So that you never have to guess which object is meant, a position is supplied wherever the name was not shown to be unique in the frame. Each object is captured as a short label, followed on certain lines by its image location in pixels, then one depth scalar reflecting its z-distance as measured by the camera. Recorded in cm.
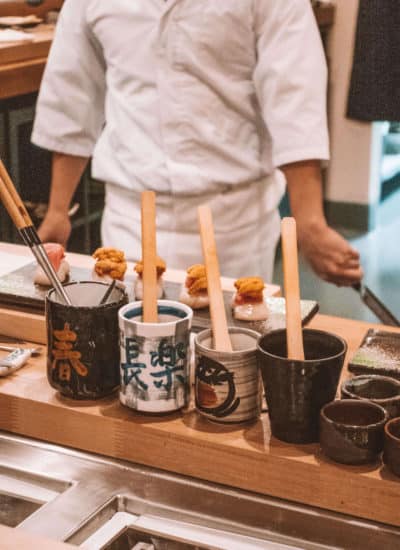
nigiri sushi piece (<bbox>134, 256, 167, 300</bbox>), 189
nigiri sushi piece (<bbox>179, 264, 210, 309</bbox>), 187
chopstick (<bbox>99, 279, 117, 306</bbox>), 171
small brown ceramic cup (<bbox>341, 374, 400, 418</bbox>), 163
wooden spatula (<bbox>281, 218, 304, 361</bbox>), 159
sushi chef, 247
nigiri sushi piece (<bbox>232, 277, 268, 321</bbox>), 184
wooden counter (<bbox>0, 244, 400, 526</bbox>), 154
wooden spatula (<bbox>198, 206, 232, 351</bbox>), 164
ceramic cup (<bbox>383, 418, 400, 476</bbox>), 152
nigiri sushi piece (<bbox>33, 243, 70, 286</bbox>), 197
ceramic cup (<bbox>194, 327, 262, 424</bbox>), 160
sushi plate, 185
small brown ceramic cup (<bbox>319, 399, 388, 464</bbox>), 154
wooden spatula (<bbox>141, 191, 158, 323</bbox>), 163
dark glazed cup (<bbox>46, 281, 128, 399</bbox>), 164
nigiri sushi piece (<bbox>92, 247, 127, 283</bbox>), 191
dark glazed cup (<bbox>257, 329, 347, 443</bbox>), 155
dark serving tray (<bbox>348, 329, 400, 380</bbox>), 174
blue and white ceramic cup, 160
